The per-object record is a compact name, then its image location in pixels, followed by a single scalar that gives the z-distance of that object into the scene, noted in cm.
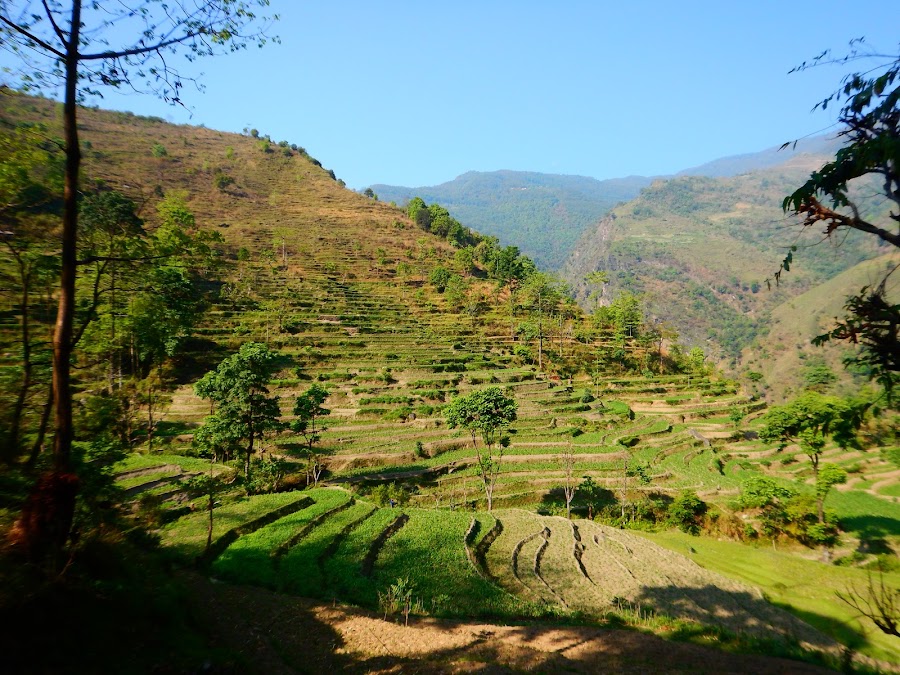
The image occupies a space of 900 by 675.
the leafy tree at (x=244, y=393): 2506
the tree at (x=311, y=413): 2984
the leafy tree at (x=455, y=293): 7138
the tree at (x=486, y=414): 3055
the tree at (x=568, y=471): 2989
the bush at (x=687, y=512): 2925
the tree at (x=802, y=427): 2656
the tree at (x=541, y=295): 7169
